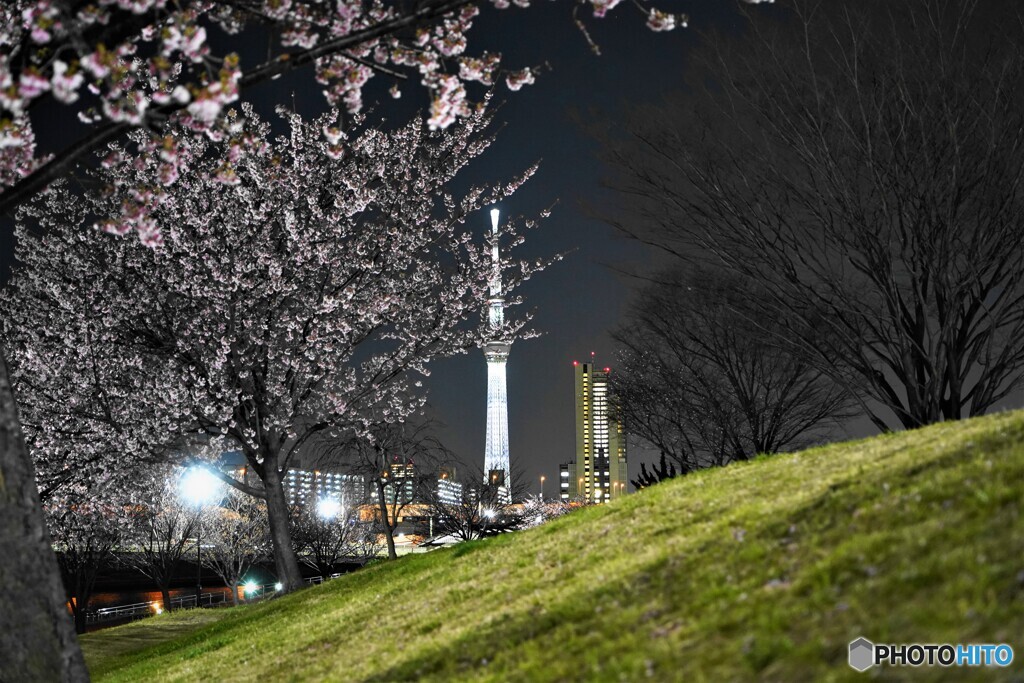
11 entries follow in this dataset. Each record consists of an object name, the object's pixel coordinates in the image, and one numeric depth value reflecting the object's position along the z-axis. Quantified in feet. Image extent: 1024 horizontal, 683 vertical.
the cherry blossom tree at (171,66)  19.94
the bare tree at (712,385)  89.10
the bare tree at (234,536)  172.86
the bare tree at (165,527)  141.38
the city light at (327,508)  220.43
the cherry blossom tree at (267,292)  62.13
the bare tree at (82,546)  110.63
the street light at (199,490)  144.87
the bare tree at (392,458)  105.50
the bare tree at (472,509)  135.85
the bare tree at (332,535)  176.13
